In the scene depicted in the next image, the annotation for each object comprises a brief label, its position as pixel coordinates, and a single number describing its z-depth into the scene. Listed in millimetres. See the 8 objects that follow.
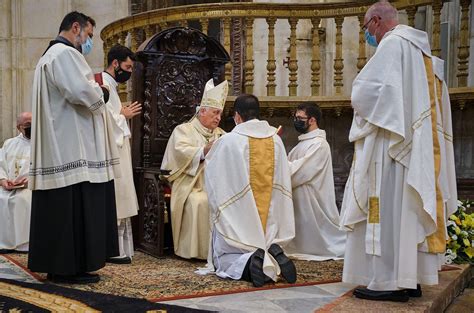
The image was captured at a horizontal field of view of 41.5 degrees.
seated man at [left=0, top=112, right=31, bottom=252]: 6348
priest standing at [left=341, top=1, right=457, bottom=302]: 3785
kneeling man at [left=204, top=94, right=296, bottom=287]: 4719
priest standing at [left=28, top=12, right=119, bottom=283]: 4312
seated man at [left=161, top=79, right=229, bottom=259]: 5738
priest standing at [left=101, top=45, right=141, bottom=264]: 5539
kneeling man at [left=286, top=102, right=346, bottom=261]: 5910
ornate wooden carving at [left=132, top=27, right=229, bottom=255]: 6391
